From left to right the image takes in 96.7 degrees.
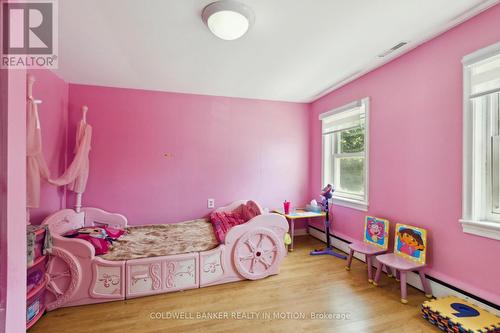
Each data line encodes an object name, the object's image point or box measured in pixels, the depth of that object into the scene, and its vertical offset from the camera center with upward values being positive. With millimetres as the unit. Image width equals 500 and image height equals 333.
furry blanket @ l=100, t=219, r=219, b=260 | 2189 -847
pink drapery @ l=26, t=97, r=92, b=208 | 1855 +34
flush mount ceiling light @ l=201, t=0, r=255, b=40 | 1549 +1079
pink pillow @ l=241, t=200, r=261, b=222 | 2820 -596
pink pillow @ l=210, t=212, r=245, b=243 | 2641 -755
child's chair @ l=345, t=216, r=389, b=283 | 2361 -840
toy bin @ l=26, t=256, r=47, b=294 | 1658 -846
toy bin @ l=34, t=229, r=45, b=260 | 1736 -608
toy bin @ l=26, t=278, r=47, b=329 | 1646 -1082
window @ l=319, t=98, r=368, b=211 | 2854 +199
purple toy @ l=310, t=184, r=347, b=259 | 3055 -868
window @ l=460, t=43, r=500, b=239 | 1735 +114
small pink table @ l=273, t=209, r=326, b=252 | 3236 -728
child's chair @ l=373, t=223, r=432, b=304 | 1992 -859
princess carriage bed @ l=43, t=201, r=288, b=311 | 1941 -918
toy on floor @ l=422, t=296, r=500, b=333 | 1496 -1075
